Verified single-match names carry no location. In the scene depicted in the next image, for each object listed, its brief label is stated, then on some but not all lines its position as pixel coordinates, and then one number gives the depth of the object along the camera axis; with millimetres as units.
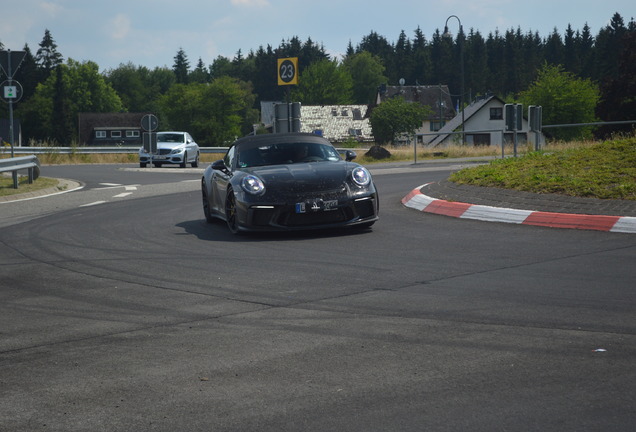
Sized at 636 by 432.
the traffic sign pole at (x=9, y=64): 24055
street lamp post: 57153
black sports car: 11500
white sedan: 36656
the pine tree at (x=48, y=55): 151000
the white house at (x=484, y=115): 104688
